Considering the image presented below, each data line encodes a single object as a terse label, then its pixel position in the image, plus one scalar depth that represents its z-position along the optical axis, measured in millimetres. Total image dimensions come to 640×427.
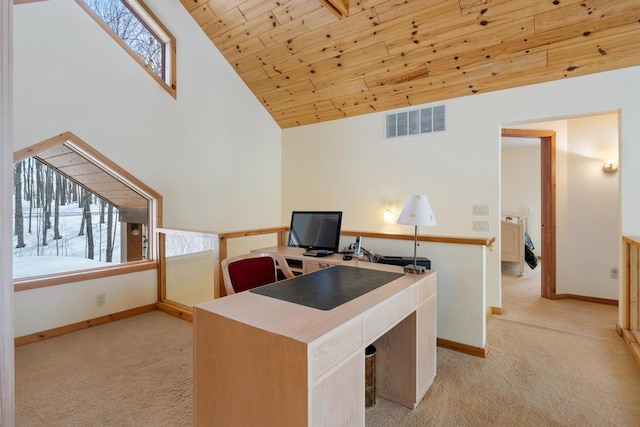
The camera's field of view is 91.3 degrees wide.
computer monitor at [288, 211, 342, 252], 2857
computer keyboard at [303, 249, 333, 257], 2824
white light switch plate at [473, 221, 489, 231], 3471
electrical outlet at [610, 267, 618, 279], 3768
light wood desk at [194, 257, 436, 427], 1144
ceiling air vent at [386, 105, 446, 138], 3711
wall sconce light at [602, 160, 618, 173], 3740
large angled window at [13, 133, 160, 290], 2992
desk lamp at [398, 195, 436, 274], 2076
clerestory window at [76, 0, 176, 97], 3312
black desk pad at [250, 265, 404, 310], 1581
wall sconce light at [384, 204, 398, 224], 4172
